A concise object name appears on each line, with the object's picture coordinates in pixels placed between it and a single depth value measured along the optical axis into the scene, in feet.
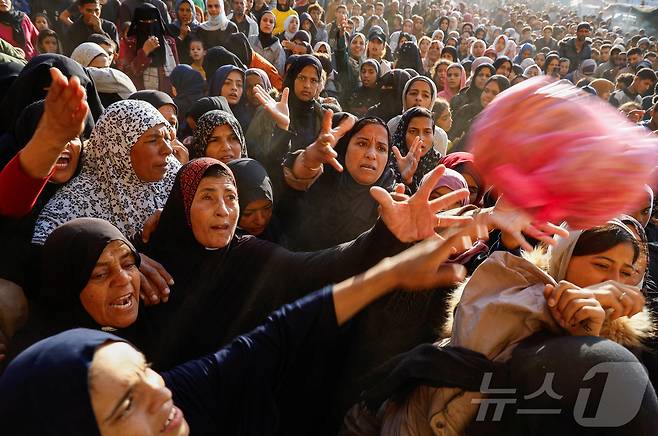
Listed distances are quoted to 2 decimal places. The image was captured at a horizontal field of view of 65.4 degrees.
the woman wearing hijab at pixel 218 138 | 9.57
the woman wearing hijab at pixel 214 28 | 19.69
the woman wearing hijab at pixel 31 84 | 8.30
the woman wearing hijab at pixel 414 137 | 11.22
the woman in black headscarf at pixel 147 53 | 16.03
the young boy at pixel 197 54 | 18.22
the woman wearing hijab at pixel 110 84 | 11.41
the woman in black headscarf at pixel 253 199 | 8.01
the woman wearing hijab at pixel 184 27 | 18.67
